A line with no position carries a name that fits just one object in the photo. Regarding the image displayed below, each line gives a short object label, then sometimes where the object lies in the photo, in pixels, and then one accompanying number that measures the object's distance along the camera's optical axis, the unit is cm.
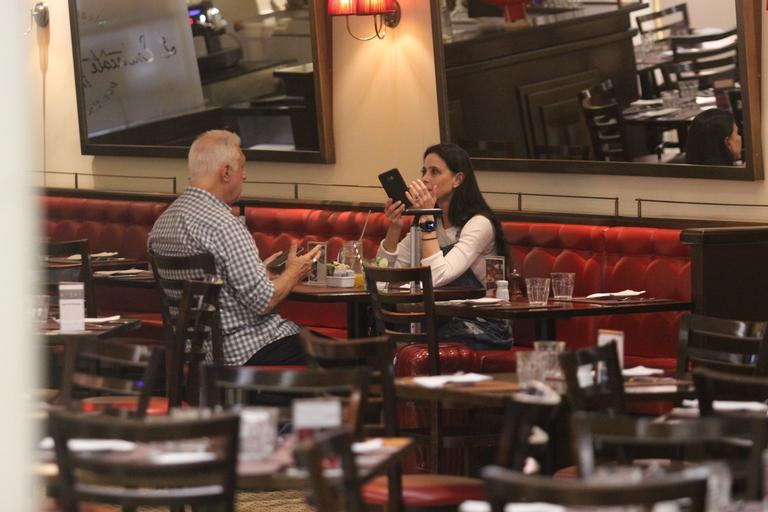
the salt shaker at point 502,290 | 1300
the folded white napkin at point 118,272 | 1547
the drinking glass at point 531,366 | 917
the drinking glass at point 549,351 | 920
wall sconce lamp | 1684
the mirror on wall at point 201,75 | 1806
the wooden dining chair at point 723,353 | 1014
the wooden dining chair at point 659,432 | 657
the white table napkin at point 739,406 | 897
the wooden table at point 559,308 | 1229
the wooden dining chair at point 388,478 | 859
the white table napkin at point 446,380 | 902
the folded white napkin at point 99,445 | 730
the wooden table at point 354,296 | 1302
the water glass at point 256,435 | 732
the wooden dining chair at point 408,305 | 1206
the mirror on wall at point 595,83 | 1390
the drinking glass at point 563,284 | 1325
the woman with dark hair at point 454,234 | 1357
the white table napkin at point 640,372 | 992
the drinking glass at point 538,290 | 1275
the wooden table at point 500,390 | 873
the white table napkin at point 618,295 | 1349
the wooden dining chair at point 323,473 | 616
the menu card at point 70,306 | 1166
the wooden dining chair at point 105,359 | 869
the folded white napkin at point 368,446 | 754
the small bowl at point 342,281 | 1377
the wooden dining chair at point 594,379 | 845
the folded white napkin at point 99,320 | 1230
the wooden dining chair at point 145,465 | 658
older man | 1246
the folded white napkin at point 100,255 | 1699
